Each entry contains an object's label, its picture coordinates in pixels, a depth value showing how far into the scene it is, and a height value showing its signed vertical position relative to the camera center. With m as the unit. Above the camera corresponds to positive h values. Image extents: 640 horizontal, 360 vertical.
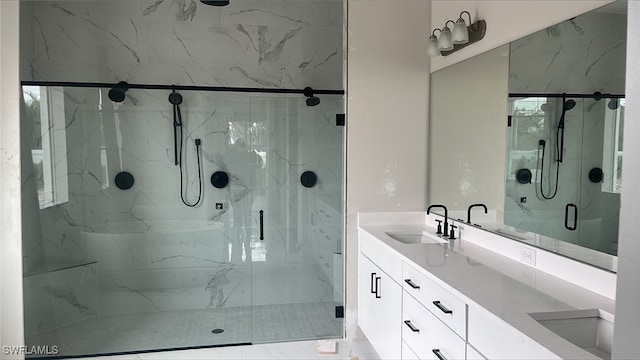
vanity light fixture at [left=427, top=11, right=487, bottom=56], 2.64 +0.74
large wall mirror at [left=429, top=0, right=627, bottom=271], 1.79 +0.09
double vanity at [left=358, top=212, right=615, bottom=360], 1.49 -0.58
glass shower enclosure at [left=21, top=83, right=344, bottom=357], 3.54 -0.55
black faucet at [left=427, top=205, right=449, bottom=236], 2.93 -0.50
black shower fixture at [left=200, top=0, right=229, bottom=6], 2.75 +0.98
